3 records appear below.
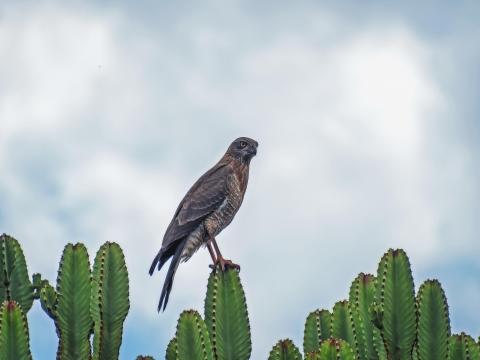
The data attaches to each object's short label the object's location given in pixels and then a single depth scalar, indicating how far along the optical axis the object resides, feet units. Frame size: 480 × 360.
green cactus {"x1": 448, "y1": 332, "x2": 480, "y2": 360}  45.70
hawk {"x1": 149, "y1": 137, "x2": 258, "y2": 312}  61.41
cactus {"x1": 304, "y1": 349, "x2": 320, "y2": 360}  42.54
